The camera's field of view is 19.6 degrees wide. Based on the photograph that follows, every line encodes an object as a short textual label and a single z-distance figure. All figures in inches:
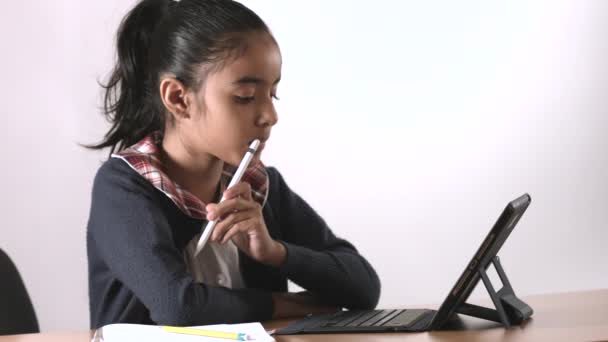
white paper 79.7
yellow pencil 79.6
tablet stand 82.2
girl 86.2
